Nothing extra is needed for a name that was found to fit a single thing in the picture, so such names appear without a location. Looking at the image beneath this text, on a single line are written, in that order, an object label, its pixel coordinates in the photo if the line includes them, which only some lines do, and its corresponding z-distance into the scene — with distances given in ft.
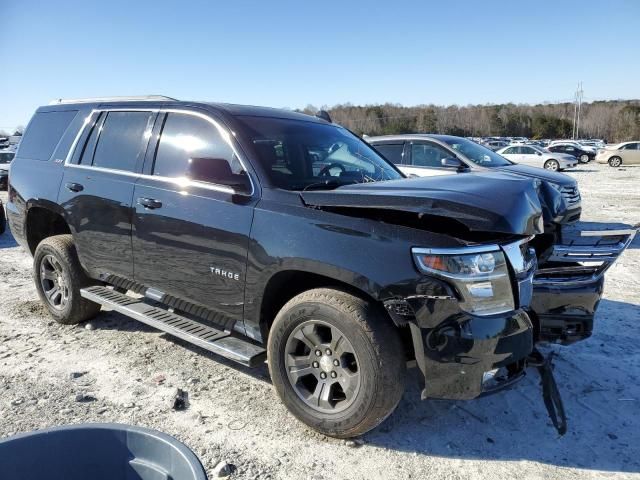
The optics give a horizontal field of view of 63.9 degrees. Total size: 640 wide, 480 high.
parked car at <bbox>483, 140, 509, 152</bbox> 145.81
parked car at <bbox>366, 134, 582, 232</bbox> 28.91
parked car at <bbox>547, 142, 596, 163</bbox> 119.14
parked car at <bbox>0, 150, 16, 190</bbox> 59.36
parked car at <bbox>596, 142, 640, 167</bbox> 107.24
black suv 9.02
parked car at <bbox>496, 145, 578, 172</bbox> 91.81
